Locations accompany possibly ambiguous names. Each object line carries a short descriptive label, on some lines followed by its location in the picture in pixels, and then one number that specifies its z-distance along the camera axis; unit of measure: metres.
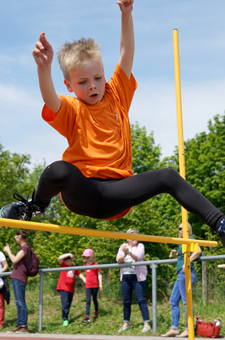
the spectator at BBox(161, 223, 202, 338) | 6.80
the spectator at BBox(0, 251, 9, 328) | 8.68
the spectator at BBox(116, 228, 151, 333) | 7.59
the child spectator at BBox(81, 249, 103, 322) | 8.70
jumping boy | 2.86
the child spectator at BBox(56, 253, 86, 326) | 8.73
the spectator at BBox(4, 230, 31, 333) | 8.21
